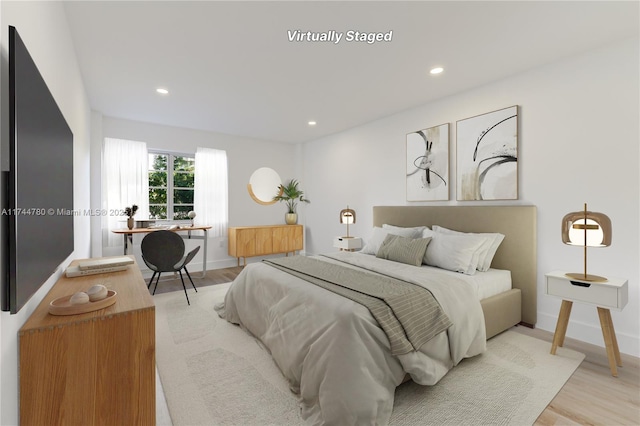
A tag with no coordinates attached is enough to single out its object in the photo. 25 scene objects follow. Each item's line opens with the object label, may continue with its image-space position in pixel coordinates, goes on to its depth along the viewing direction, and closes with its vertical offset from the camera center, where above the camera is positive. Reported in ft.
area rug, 5.58 -3.84
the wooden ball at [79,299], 4.25 -1.27
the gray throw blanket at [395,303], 5.96 -2.03
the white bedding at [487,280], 8.65 -2.13
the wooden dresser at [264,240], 17.61 -1.80
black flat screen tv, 2.98 +0.32
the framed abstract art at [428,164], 12.16 +2.03
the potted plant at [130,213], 14.06 -0.07
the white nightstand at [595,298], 6.88 -2.13
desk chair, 11.74 -1.59
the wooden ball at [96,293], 4.52 -1.26
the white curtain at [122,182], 14.64 +1.53
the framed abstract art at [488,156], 10.13 +2.00
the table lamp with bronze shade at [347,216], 15.67 -0.29
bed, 5.35 -2.71
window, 16.63 +1.57
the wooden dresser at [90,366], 3.70 -2.10
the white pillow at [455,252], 9.34 -1.38
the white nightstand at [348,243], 14.92 -1.64
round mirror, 19.94 +1.87
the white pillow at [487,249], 9.80 -1.29
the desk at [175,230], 13.47 -1.13
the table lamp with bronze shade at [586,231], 7.22 -0.51
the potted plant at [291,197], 20.27 +0.98
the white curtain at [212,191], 17.38 +1.23
